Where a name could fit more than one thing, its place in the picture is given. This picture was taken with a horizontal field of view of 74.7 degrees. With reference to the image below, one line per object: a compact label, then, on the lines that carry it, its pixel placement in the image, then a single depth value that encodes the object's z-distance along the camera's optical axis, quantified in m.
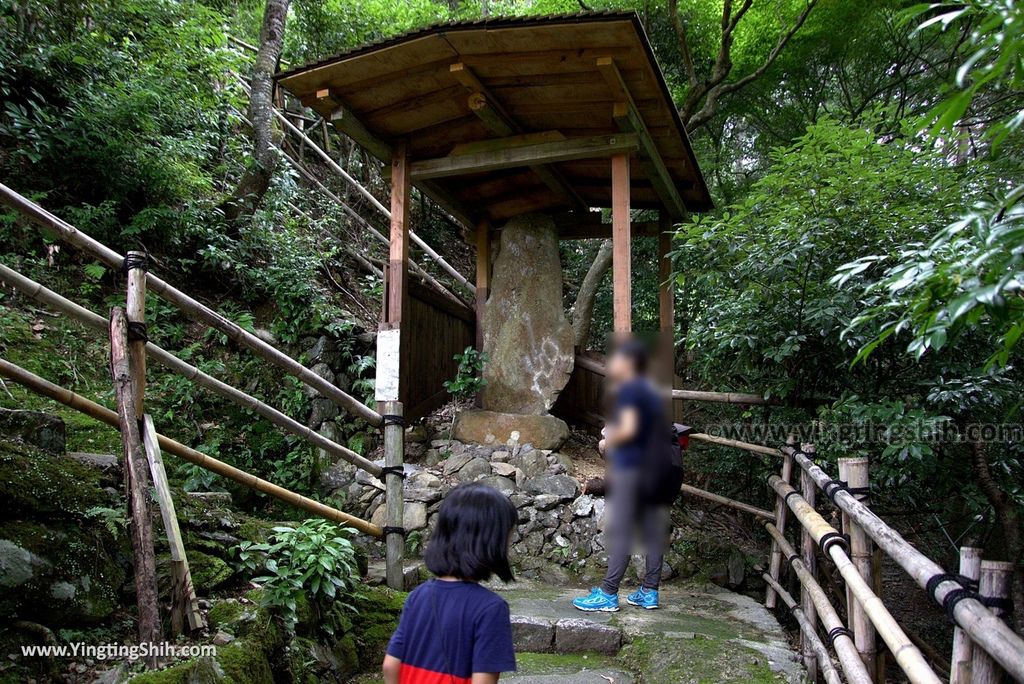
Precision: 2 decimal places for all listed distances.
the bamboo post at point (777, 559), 4.84
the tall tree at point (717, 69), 9.05
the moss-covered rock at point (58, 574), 2.49
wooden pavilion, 4.75
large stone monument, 6.52
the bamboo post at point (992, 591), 1.67
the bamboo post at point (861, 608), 2.85
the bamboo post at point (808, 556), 3.93
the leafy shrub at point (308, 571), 3.03
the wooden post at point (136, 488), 2.54
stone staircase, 3.39
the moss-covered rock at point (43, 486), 2.70
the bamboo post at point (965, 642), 1.75
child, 1.73
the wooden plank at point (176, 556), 2.71
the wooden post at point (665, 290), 7.09
